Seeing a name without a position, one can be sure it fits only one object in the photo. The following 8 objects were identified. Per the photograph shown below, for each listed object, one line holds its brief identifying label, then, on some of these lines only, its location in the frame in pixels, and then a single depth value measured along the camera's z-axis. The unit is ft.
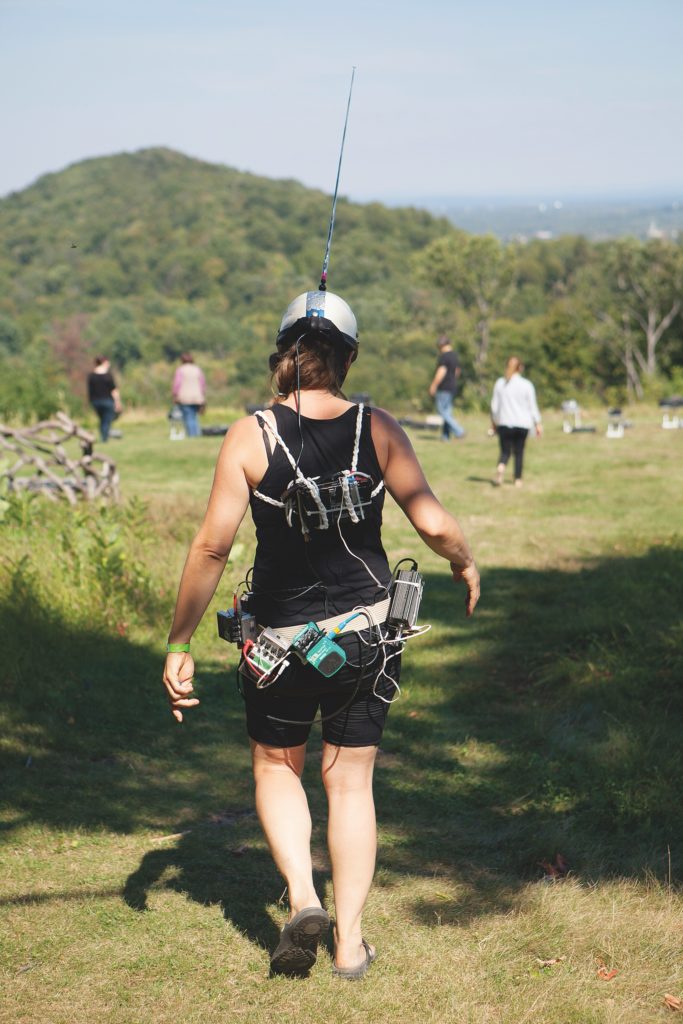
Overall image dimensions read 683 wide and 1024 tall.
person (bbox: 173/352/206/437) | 64.39
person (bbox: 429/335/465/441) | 63.46
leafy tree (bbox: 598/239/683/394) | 252.01
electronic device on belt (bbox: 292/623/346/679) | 10.14
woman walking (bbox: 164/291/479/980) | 10.23
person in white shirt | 43.98
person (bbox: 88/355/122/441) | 62.69
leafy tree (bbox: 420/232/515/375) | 265.95
